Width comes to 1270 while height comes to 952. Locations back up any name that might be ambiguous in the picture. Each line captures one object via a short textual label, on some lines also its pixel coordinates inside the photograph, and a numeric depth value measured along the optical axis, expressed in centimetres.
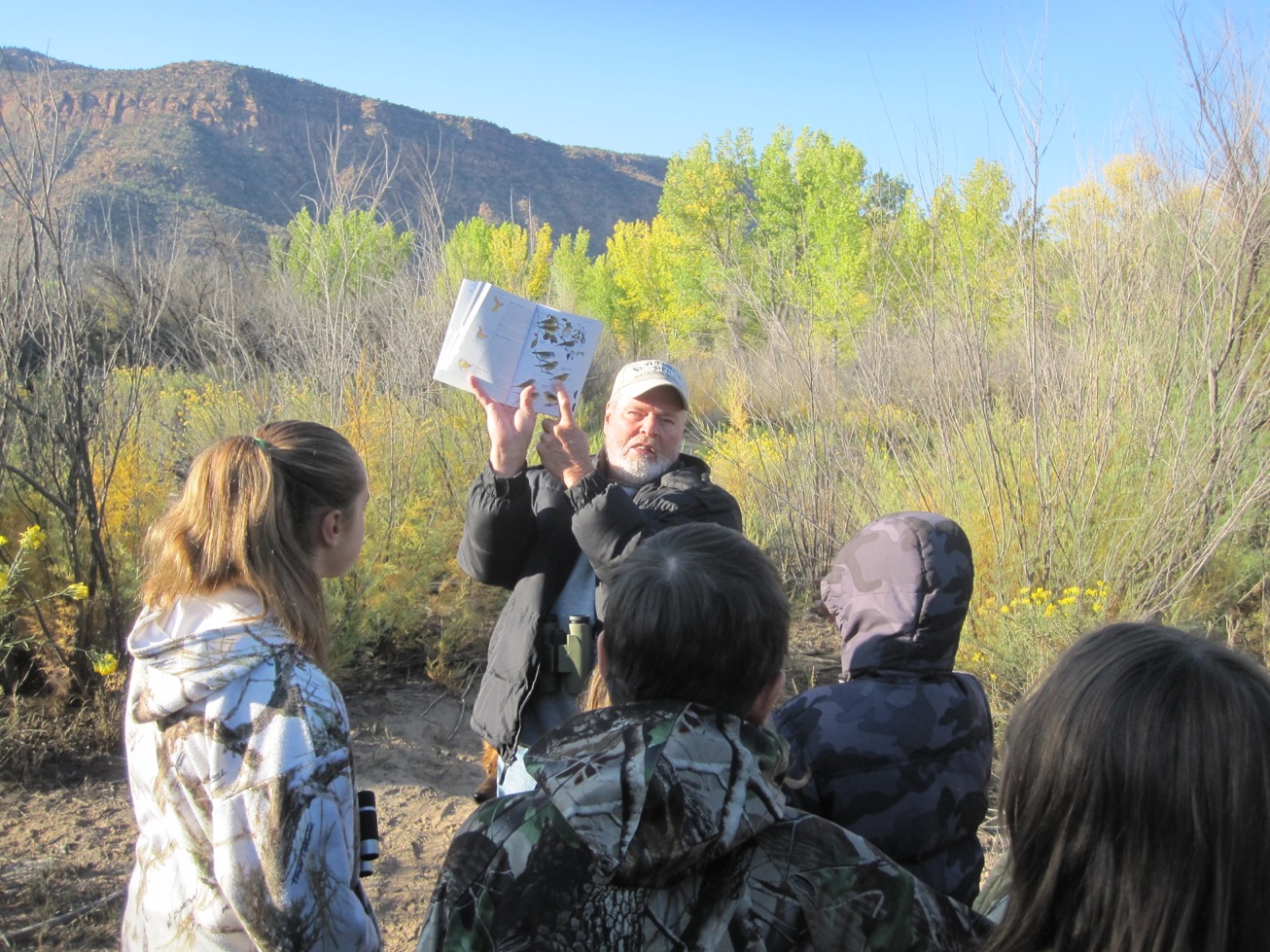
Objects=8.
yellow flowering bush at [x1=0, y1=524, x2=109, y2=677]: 313
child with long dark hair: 82
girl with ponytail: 130
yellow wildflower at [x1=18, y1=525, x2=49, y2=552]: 302
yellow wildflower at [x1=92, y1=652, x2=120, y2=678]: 307
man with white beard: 226
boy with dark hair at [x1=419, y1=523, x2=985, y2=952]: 94
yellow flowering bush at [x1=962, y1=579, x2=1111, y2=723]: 393
